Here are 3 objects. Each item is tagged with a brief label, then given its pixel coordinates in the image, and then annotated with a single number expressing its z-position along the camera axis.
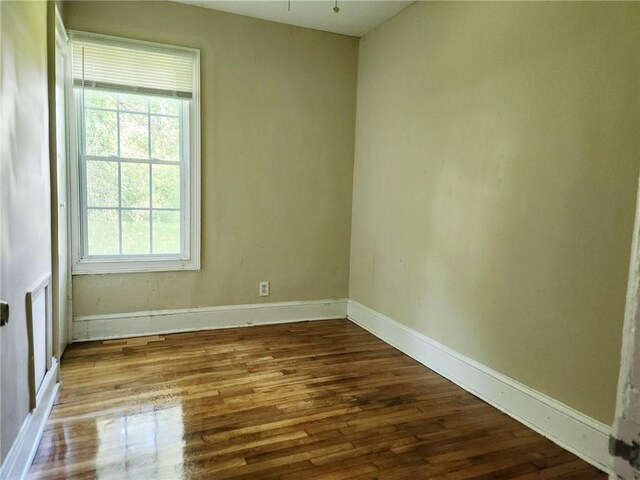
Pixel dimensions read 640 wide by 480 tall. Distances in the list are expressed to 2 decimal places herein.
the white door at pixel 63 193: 2.70
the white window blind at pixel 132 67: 3.01
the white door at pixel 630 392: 0.45
